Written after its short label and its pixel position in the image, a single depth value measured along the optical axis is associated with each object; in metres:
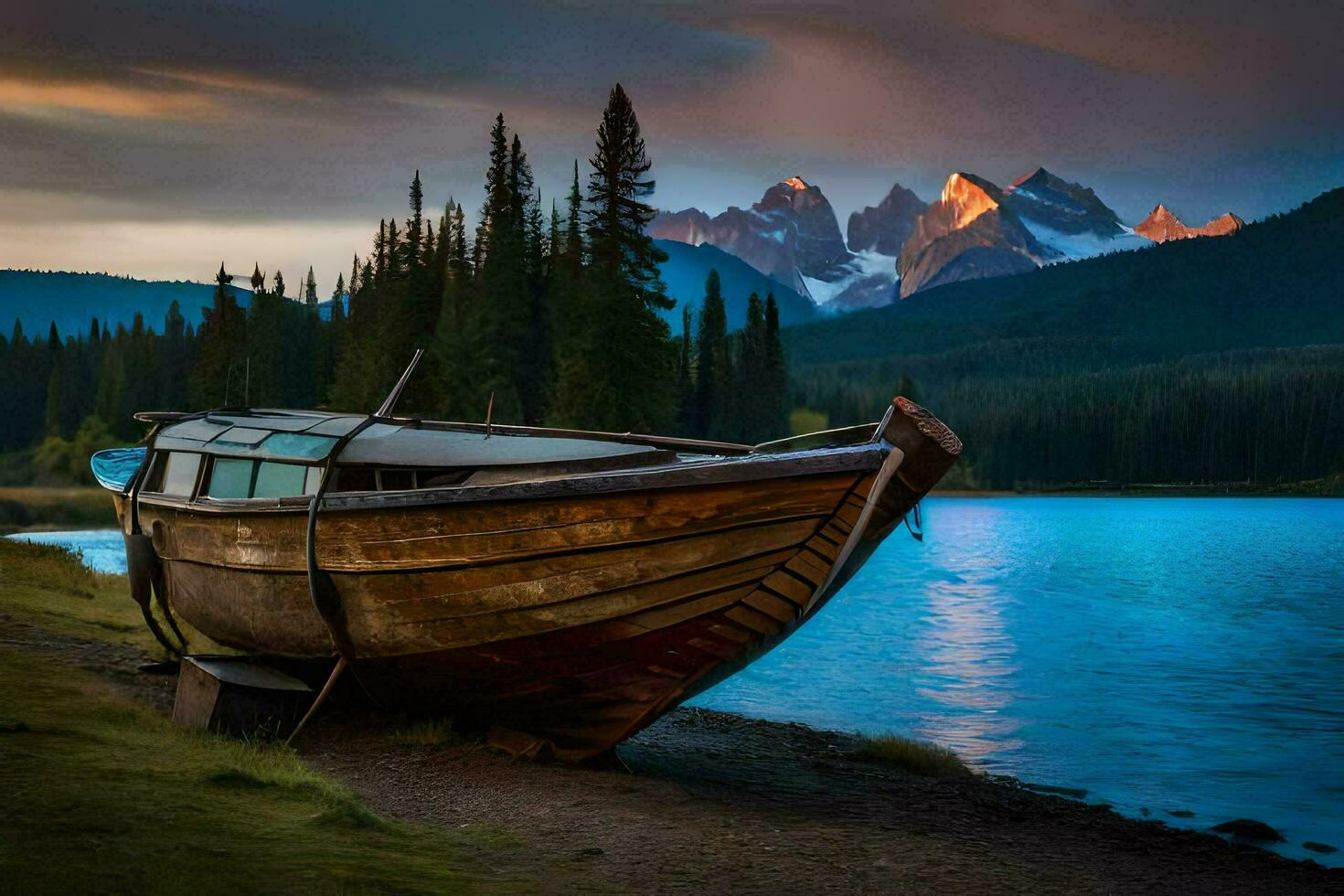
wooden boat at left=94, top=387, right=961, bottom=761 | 9.15
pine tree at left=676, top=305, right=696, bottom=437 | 101.64
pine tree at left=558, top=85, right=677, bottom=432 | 64.81
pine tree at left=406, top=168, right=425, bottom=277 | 85.94
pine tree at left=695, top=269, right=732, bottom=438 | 104.88
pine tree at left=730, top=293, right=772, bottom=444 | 115.56
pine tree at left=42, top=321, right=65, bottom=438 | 137.75
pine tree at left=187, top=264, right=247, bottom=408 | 103.69
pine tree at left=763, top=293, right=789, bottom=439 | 120.39
